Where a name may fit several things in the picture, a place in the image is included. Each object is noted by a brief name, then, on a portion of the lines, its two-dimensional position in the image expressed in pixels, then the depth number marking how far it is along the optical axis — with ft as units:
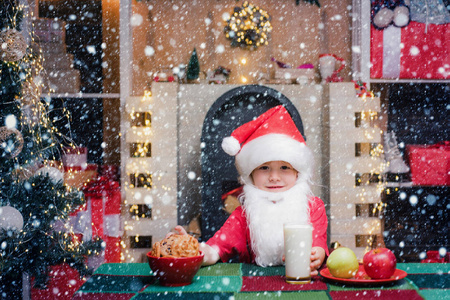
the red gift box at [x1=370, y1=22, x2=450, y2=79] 9.64
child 5.18
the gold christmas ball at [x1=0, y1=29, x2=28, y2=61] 5.99
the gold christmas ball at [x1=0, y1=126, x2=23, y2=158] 6.01
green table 3.22
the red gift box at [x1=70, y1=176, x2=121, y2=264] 8.64
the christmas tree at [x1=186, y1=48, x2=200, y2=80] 9.50
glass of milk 3.59
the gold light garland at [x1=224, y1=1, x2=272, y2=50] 10.38
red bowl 3.47
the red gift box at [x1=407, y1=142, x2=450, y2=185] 9.61
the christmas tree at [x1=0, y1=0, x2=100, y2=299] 6.06
